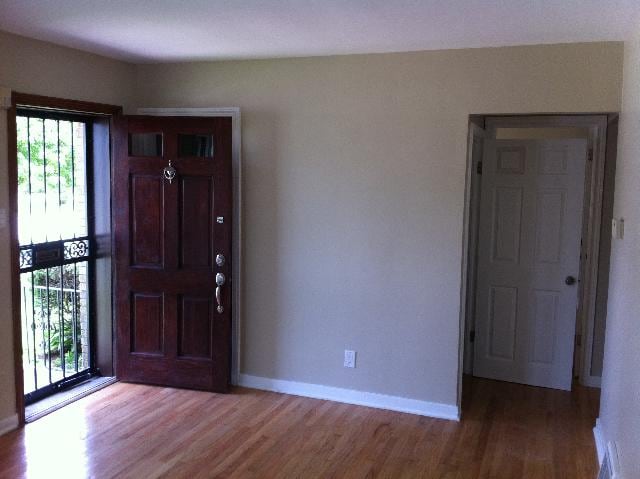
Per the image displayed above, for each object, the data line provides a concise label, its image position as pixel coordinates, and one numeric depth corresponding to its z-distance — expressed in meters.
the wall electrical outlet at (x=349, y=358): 4.10
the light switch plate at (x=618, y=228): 3.16
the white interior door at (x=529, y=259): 4.29
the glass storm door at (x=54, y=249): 3.84
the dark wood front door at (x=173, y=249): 4.11
